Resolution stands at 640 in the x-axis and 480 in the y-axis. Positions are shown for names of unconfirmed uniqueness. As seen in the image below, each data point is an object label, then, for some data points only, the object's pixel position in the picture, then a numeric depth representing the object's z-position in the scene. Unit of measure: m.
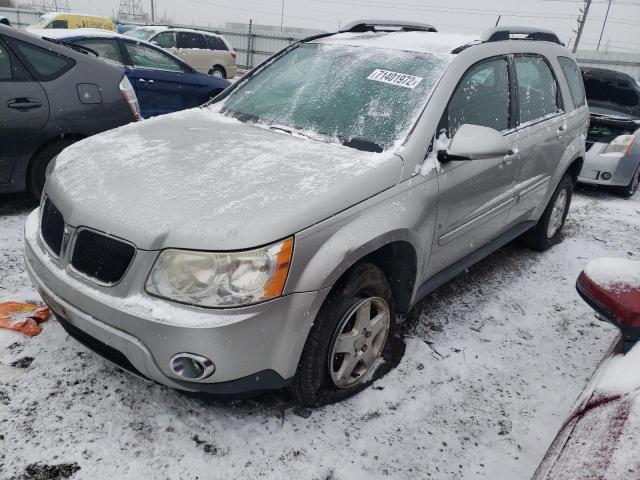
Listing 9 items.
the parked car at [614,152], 6.29
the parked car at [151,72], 6.82
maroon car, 1.09
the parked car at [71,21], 15.23
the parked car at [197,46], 13.52
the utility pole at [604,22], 50.08
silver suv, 1.83
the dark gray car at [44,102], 3.85
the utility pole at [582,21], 34.66
